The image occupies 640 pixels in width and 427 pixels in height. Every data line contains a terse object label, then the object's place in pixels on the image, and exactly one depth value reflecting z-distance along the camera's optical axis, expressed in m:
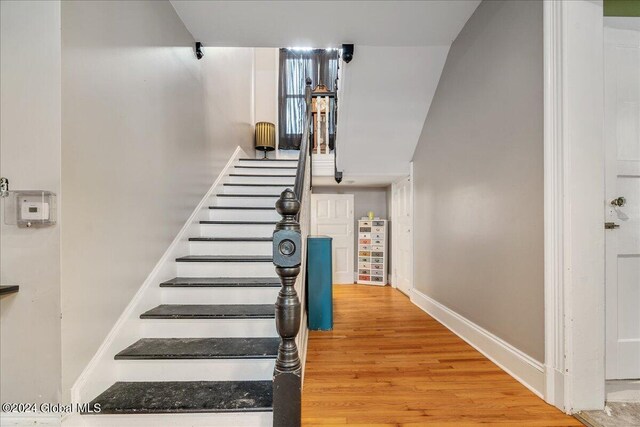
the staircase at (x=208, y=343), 1.25
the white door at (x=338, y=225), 4.82
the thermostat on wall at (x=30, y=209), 1.10
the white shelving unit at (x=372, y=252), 4.64
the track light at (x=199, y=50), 2.52
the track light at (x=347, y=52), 2.49
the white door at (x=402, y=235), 3.67
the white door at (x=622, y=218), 1.49
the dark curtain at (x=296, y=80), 5.34
